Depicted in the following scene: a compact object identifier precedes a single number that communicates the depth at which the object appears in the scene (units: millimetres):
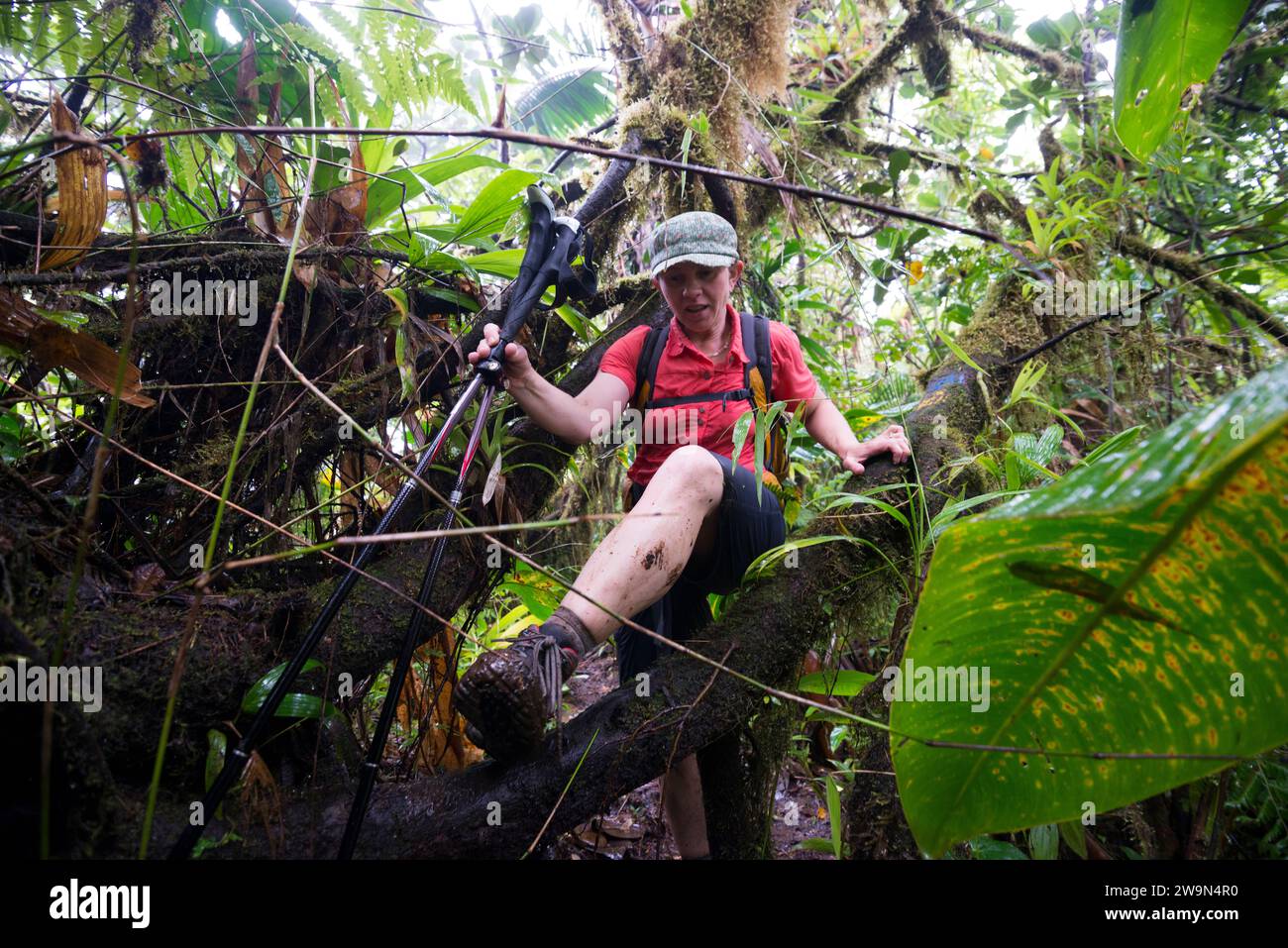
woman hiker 1220
